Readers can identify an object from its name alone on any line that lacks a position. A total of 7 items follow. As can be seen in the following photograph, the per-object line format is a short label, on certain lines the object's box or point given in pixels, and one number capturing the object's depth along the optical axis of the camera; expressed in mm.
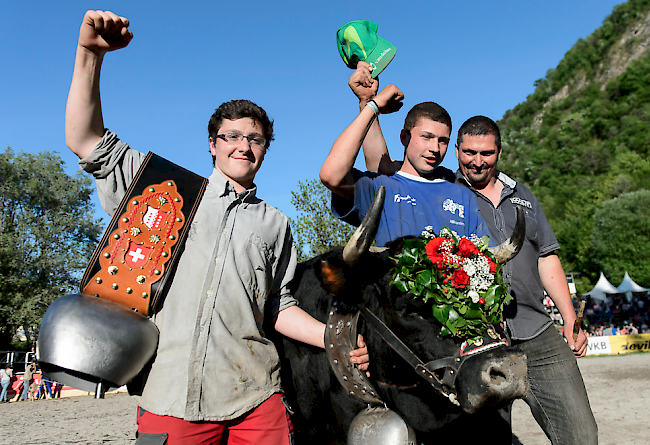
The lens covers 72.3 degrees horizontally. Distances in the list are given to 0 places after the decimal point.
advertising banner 20719
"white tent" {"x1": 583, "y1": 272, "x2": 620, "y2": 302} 27769
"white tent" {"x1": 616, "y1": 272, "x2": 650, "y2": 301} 27033
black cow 2068
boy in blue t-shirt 2736
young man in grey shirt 2061
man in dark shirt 3225
